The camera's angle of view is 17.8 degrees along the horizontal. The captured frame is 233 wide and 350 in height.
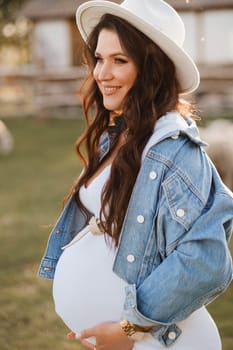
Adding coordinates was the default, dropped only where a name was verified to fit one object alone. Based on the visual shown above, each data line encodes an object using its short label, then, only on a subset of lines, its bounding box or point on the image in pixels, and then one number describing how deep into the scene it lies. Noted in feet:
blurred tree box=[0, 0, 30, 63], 90.02
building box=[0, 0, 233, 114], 63.36
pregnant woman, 7.07
